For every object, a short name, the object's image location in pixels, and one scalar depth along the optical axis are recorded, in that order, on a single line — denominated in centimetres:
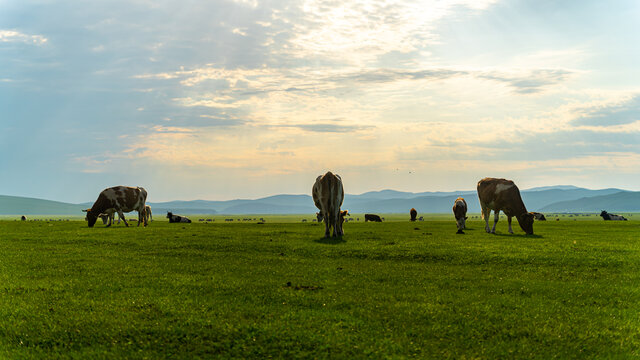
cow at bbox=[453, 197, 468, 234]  3784
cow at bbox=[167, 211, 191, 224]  6931
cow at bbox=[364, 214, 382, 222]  8310
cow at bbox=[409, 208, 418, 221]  6929
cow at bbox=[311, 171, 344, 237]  2709
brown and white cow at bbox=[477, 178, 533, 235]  3179
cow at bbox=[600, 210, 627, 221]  8882
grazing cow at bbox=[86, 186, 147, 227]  4003
